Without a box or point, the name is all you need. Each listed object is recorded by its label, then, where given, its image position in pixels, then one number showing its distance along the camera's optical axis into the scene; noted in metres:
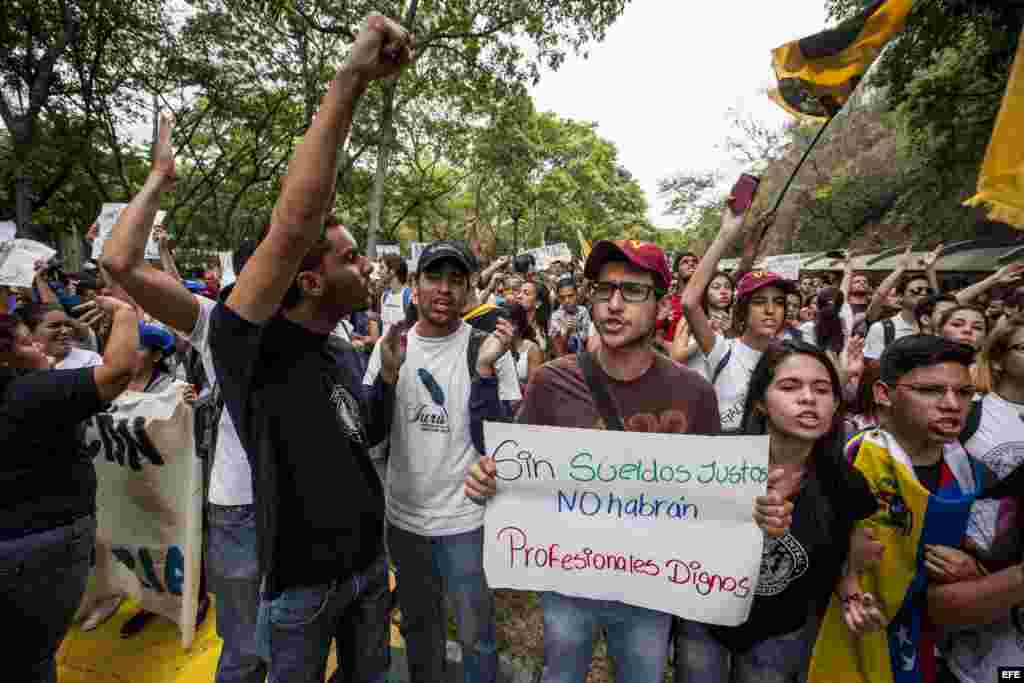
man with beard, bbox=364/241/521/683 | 2.31
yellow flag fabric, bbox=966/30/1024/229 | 2.26
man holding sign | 1.88
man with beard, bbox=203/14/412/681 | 1.57
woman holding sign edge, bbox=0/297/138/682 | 1.83
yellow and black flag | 3.77
